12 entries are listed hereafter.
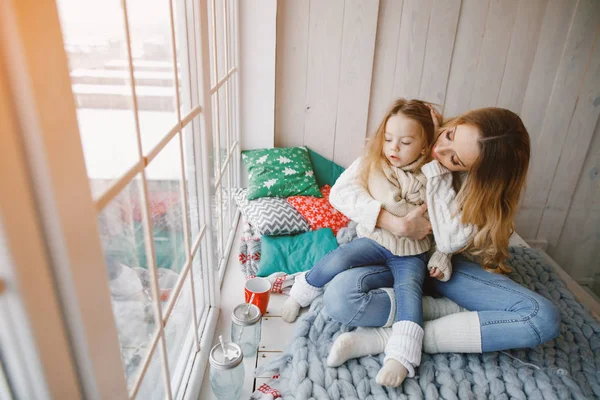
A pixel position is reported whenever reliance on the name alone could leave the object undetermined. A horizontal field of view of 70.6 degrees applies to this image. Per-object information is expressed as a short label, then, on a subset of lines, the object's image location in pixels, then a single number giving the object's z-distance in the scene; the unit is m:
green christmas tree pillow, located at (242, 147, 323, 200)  2.00
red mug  1.35
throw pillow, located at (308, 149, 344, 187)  2.23
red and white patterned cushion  1.89
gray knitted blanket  1.16
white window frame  0.40
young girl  1.21
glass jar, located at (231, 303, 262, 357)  1.16
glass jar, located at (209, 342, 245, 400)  1.01
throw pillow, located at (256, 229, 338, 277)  1.65
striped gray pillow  1.80
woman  1.17
